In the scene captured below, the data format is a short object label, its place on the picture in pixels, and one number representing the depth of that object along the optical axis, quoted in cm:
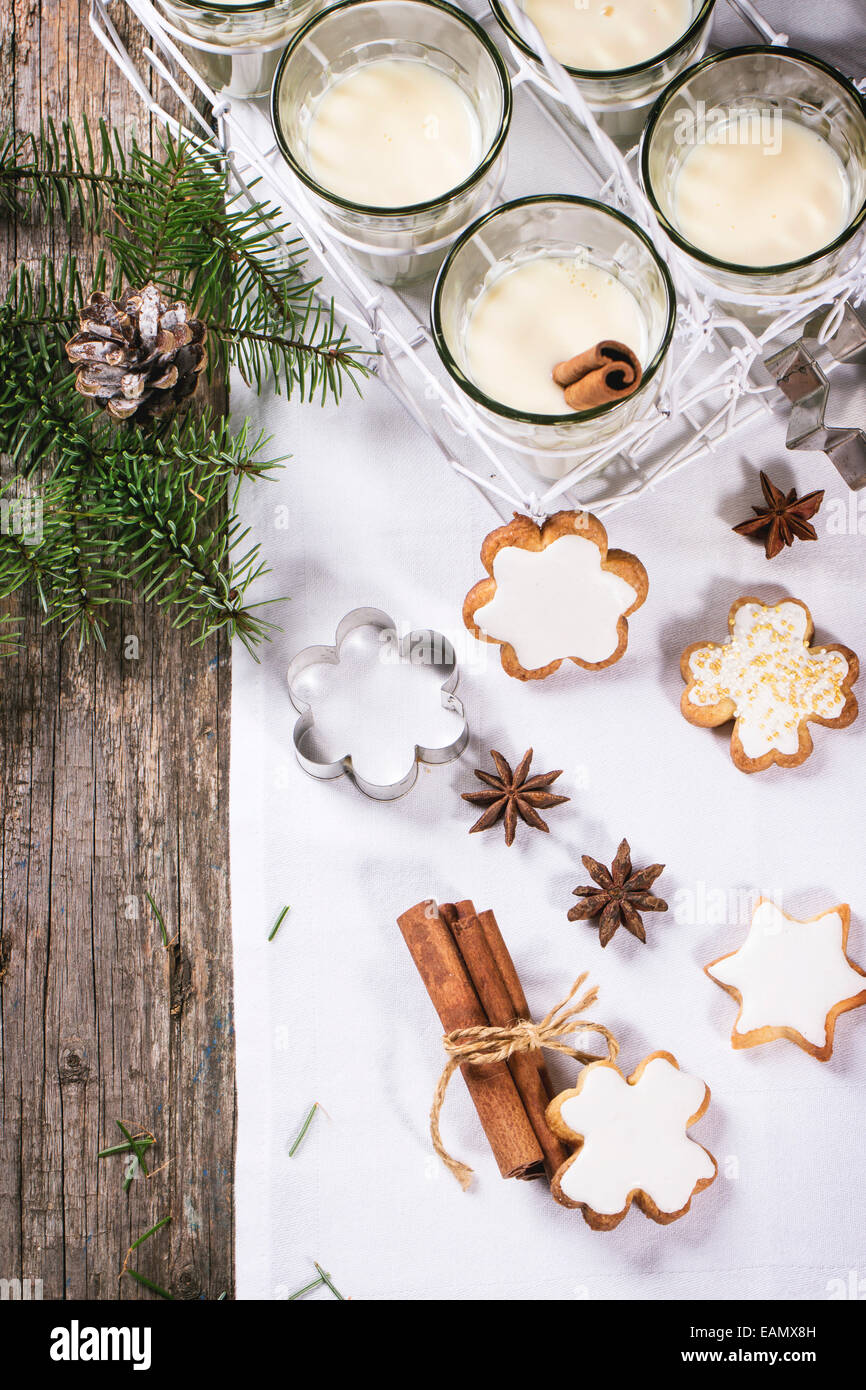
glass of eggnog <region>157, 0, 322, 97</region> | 76
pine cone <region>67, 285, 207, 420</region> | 83
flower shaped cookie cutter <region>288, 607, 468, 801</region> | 87
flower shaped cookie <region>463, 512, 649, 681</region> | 85
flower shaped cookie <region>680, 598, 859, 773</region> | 86
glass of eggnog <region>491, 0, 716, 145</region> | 75
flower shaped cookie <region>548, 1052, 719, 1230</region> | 85
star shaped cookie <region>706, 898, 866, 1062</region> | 86
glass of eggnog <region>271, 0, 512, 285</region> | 75
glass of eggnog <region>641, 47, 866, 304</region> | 75
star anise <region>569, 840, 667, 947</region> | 86
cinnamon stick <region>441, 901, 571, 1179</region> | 86
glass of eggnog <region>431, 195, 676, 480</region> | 75
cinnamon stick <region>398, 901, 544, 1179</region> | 85
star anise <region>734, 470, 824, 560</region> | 87
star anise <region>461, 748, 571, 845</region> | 87
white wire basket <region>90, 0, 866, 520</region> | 76
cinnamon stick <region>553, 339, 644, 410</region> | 72
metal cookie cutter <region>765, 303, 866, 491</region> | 80
